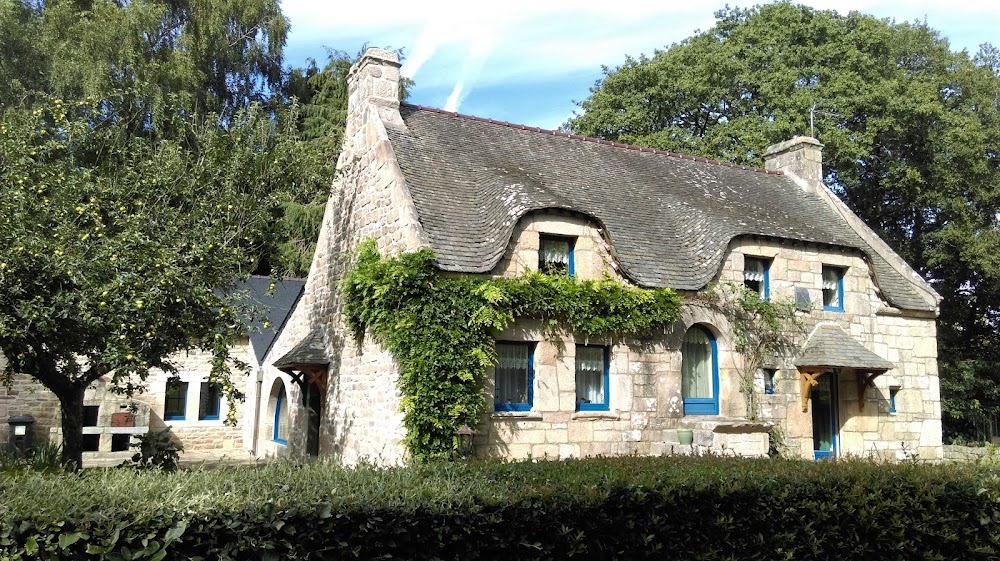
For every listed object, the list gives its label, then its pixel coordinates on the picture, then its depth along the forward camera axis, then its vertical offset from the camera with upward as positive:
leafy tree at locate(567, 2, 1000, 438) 24.98 +8.71
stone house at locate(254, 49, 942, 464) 12.66 +1.78
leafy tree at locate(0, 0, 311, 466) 8.57 +1.61
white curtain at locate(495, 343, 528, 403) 12.52 +0.12
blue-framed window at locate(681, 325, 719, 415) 14.24 +0.22
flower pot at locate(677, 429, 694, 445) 12.82 -0.85
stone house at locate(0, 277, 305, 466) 18.98 -0.93
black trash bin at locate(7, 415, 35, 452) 17.34 -1.26
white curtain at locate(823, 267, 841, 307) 16.22 +2.01
